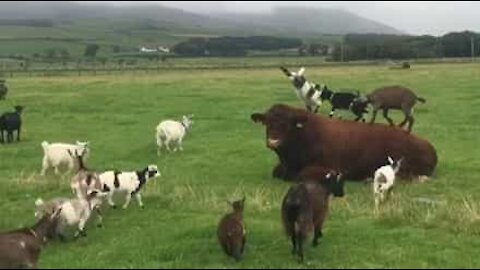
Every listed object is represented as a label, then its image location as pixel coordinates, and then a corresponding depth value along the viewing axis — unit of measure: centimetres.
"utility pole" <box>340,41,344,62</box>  11856
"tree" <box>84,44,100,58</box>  14360
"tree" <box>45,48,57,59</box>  13045
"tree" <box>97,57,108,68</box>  11881
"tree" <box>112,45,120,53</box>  15890
